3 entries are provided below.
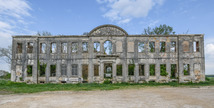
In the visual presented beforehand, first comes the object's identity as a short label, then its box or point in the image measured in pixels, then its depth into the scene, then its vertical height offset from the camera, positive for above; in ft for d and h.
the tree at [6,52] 99.76 +1.58
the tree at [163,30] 99.35 +14.88
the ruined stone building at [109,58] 64.08 -1.45
